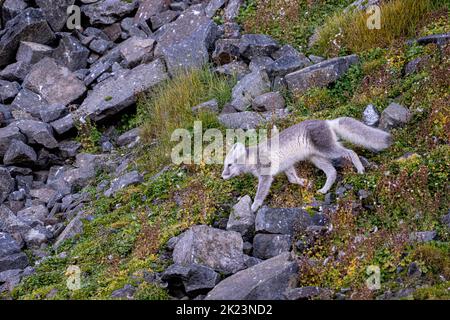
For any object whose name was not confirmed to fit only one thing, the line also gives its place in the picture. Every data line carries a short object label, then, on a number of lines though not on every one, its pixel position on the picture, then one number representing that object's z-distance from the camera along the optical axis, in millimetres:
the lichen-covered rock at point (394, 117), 11727
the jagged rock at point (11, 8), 19516
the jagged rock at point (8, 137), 15734
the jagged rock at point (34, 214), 13570
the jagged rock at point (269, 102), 13891
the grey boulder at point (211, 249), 9438
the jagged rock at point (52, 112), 16531
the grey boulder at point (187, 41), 16000
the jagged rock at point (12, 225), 12781
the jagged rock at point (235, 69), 15234
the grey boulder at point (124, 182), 13008
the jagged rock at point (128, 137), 15469
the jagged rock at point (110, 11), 19234
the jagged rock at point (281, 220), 9938
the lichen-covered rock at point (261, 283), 8234
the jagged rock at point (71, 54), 18391
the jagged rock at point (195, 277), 9023
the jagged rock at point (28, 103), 16969
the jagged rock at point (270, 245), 9688
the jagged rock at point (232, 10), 17172
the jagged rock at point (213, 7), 17562
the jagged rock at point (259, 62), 15089
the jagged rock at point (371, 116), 12000
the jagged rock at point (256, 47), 15477
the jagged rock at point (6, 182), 14836
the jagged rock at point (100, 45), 18541
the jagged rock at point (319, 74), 13805
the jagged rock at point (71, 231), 12062
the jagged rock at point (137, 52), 17234
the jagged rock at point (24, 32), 18656
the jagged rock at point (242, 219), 10281
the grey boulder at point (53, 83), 17281
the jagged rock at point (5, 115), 16609
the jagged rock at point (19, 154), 15352
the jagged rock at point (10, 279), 10594
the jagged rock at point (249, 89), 14227
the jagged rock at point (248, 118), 13375
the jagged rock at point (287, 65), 14602
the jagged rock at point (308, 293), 8156
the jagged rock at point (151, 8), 18812
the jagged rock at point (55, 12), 19156
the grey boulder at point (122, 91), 15930
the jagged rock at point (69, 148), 15875
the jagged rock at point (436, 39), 13328
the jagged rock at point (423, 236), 8899
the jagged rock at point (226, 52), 15781
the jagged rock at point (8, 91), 17594
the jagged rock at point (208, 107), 14188
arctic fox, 10750
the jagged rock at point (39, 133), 15789
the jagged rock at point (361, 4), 15155
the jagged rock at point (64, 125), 16094
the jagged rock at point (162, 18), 18436
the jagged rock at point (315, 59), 14759
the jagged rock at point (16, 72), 18125
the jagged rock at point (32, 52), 18391
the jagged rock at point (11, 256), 11586
